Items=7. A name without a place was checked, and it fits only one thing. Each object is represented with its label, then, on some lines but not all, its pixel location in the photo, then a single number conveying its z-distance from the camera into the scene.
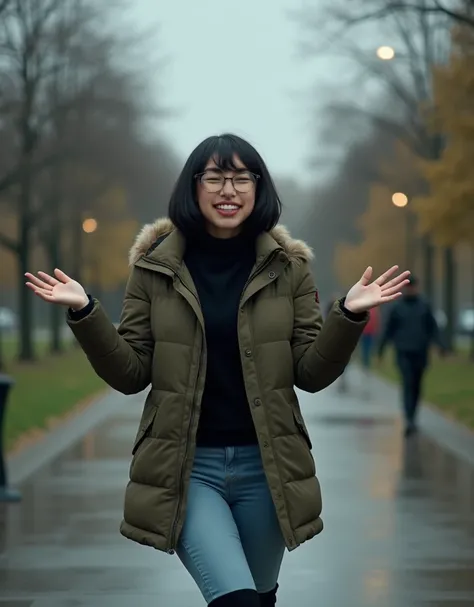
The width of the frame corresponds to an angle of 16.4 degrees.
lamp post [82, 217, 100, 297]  48.66
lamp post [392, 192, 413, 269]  52.54
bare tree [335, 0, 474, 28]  19.77
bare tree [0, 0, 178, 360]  33.09
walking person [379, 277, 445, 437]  17.75
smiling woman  4.85
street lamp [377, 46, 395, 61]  25.67
